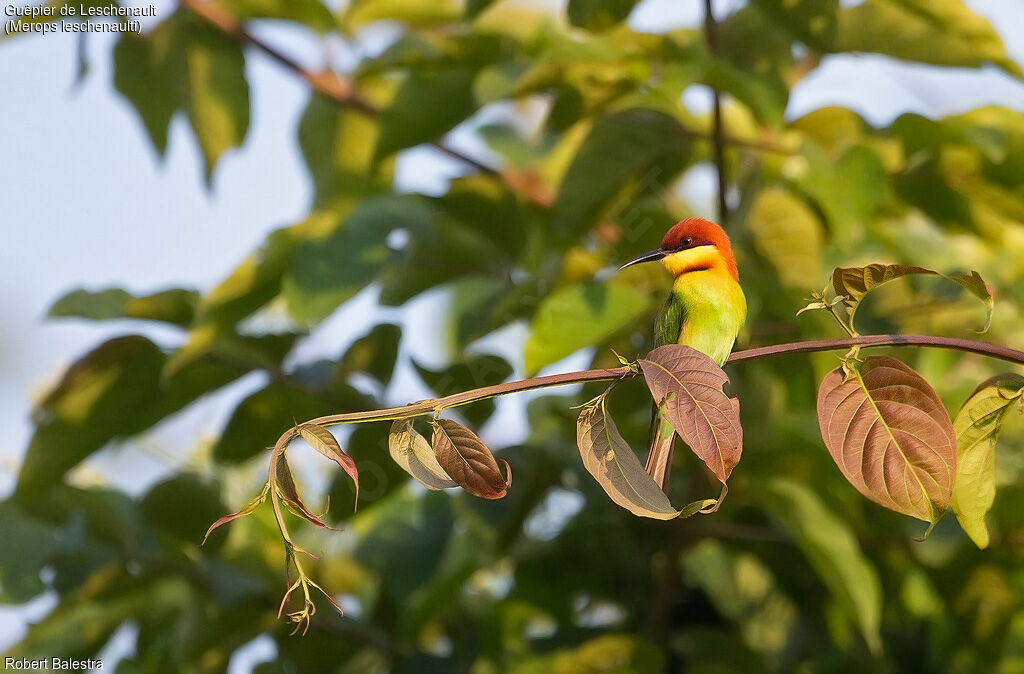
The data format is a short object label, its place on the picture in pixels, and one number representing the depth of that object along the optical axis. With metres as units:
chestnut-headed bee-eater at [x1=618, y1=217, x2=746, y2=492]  7.54
